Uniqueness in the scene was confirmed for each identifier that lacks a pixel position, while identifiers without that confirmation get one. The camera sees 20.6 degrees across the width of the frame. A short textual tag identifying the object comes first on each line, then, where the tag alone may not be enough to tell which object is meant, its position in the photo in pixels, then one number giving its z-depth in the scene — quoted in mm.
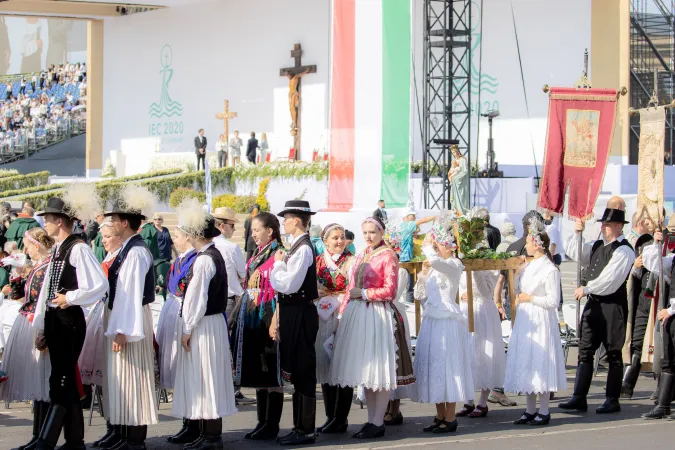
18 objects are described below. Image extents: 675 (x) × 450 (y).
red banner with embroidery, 18666
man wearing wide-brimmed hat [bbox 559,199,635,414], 15344
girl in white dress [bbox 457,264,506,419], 15151
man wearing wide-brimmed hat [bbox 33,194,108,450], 11690
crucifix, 55584
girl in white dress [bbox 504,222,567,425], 14268
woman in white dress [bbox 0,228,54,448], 12793
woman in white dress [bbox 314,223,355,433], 13889
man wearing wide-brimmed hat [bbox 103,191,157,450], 11842
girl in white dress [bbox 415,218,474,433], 13607
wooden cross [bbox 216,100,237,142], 54923
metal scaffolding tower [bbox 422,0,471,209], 39124
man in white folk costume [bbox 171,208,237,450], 12159
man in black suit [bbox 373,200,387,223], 30412
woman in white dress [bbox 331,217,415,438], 13338
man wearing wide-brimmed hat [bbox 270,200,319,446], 12972
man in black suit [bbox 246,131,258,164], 53710
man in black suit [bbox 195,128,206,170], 52800
